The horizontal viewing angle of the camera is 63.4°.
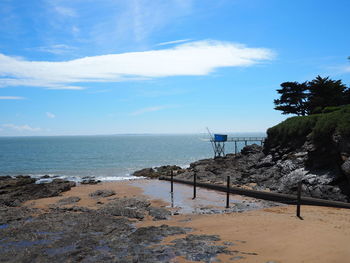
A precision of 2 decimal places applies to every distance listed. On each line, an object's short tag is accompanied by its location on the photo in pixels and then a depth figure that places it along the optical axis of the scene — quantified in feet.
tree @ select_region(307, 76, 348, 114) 137.41
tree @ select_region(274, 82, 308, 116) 156.35
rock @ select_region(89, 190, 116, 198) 79.59
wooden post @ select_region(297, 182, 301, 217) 49.88
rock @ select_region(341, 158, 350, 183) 58.39
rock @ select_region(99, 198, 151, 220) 55.26
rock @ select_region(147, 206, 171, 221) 53.82
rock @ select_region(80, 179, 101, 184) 115.85
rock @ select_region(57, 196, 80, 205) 69.87
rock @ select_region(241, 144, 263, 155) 151.40
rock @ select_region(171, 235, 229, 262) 33.01
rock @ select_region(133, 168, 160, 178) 131.03
